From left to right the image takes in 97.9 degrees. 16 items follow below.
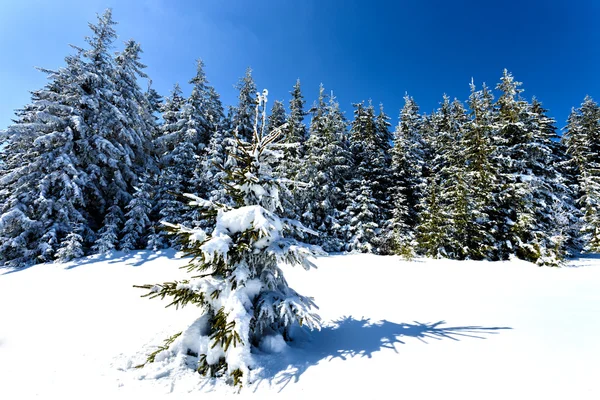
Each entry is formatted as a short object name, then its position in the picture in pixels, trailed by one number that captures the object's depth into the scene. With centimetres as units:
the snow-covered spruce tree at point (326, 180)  1978
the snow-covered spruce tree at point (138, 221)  1389
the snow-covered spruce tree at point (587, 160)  2022
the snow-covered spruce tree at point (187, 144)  1628
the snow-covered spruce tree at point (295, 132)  2070
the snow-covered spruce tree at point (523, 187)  1483
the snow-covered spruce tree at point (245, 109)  2296
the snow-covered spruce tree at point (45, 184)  1216
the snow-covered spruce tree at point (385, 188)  1886
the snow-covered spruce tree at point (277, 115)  2837
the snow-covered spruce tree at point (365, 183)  1903
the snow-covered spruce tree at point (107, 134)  1477
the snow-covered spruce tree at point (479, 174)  1617
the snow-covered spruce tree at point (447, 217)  1623
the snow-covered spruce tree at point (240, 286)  416
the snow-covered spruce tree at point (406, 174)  1967
